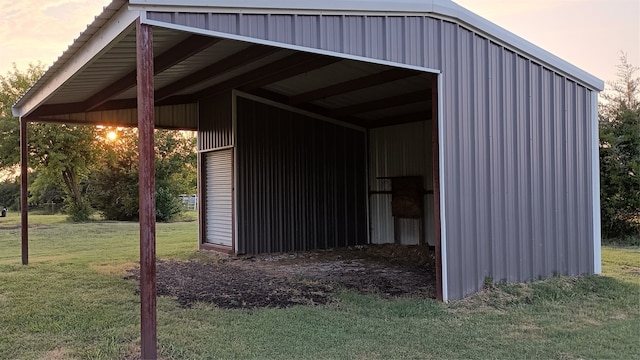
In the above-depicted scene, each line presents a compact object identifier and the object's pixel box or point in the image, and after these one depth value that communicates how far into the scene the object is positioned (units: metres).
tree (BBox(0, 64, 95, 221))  17.98
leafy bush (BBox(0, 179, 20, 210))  33.12
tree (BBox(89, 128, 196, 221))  20.12
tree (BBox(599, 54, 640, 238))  11.45
